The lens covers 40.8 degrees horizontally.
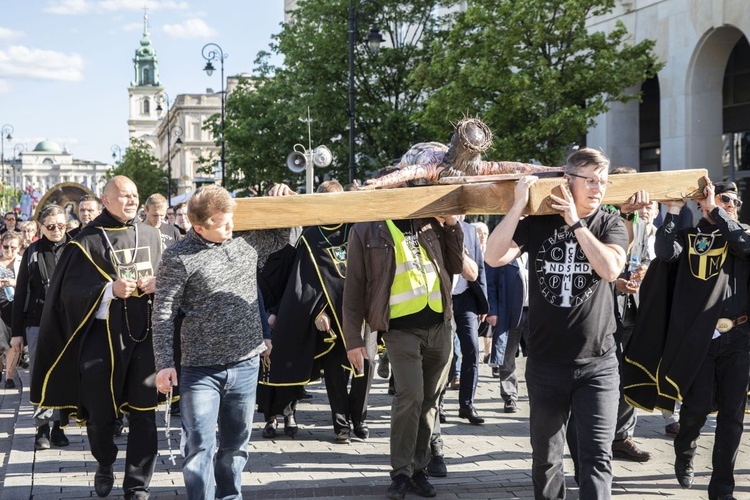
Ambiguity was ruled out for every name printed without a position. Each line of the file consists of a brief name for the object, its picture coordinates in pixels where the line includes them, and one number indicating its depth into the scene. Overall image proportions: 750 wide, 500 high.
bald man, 6.51
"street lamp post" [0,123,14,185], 72.09
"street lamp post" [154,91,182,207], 53.91
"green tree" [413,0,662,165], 22.42
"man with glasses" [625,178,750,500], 6.25
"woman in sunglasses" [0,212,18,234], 20.70
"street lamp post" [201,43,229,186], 40.19
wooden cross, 4.98
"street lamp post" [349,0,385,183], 24.88
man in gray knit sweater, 5.23
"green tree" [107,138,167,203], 83.19
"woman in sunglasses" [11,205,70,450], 8.60
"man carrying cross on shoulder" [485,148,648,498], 4.93
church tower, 190.00
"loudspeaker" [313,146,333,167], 21.06
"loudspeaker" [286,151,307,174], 22.52
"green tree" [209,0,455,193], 33.12
